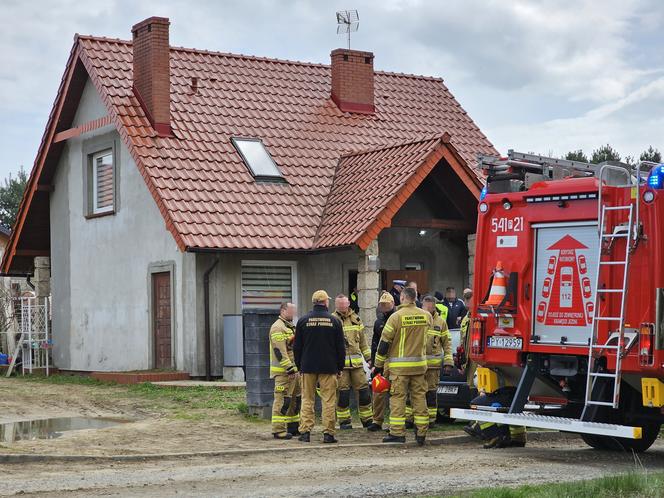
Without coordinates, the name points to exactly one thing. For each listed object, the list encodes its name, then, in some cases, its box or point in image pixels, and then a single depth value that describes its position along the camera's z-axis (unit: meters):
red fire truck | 12.10
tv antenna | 29.42
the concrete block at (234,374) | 22.16
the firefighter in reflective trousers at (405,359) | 14.27
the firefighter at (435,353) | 15.45
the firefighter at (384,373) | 15.57
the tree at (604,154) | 45.22
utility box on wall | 22.19
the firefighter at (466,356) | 15.51
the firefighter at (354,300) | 23.83
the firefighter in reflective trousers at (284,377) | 14.94
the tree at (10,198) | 61.75
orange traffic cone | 13.48
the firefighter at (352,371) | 15.65
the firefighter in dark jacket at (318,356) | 14.48
